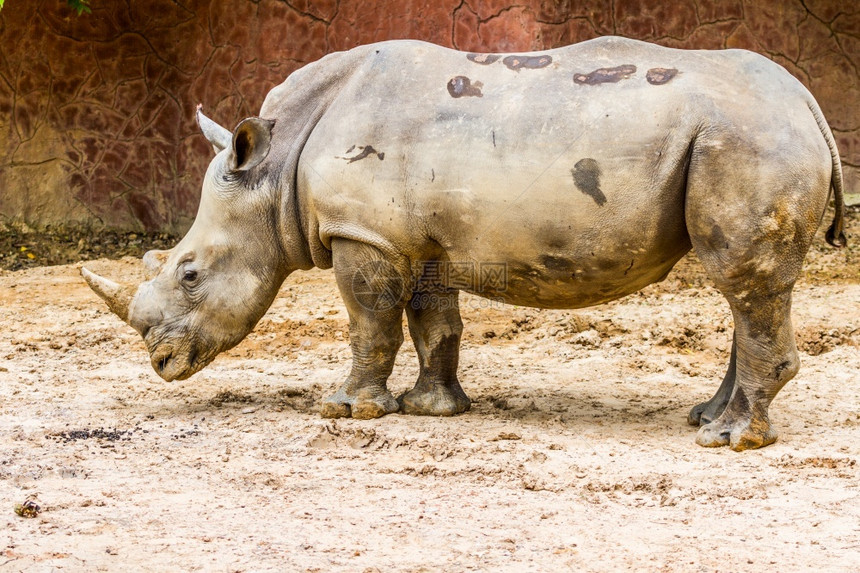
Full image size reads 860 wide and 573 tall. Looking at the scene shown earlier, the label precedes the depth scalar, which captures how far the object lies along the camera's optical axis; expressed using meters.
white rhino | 9.40
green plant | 18.45
